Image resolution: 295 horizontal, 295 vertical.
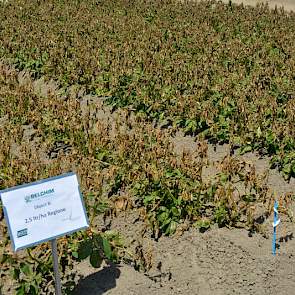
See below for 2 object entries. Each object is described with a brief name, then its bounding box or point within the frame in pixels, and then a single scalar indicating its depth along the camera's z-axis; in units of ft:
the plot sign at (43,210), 11.13
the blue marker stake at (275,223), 14.40
